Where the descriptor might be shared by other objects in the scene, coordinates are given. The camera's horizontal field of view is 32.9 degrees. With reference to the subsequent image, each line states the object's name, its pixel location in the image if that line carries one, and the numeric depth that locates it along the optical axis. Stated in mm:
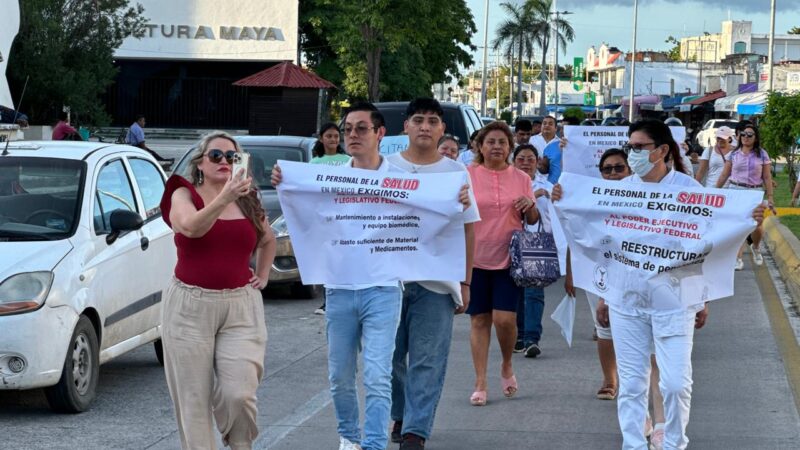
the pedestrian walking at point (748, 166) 15625
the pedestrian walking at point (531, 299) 10656
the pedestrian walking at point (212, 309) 5918
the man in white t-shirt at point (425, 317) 7098
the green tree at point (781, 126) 28594
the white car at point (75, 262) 7914
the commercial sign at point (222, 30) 55031
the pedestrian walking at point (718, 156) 16344
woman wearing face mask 6527
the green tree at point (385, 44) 43969
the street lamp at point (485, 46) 82562
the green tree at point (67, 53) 37000
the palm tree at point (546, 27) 104562
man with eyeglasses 6559
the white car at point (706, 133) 54709
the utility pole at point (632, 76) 82681
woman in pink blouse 8617
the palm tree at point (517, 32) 105000
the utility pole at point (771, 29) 49094
